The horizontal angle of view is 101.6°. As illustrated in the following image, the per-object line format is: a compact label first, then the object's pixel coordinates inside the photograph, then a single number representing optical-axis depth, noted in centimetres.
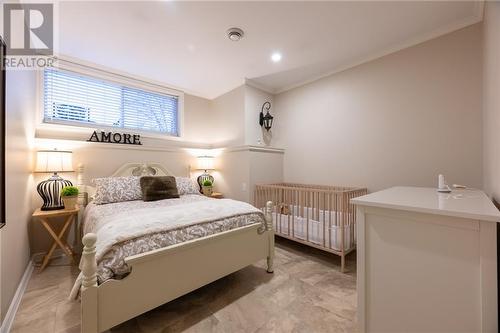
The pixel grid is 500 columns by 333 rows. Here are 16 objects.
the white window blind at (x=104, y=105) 286
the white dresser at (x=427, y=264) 88
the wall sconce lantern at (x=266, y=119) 385
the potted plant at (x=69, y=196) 246
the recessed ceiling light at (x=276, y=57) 278
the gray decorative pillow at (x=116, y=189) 258
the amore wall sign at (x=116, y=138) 305
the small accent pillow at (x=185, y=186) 324
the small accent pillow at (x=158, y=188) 273
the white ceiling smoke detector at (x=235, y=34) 228
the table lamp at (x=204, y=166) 400
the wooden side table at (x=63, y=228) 227
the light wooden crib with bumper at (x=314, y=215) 240
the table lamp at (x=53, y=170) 240
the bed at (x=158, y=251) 124
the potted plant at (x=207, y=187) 374
